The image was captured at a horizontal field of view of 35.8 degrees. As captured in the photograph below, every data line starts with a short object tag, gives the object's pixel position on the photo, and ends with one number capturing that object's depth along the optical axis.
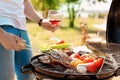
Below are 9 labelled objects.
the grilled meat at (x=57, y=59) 1.32
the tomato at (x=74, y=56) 1.41
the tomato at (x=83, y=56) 1.41
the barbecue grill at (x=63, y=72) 1.22
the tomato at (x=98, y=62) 1.30
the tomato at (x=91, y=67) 1.27
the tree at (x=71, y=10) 6.01
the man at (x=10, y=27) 1.41
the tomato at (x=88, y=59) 1.36
